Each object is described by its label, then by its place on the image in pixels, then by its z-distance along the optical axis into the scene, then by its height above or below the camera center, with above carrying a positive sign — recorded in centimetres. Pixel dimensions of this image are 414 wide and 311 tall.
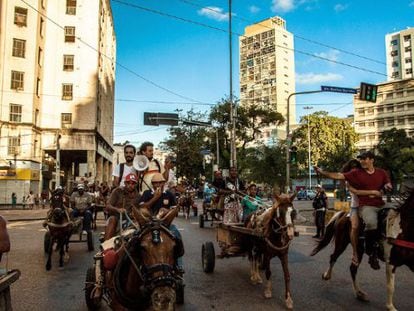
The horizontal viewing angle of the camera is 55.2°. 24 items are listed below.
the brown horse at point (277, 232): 641 -91
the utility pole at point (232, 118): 2492 +372
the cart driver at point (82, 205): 1195 -86
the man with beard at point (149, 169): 638 +14
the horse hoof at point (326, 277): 738 -186
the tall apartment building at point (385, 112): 7619 +1311
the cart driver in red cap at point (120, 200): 554 -32
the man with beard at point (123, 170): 652 +12
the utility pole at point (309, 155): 6450 +367
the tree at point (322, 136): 6819 +728
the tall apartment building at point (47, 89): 3800 +920
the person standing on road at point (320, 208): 1585 -126
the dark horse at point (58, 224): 937 -112
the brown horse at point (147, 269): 302 -76
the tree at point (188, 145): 5766 +483
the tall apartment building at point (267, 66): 11281 +3323
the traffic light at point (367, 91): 2008 +438
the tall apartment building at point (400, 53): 11419 +3681
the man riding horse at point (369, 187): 643 -16
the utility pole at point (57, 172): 3326 +44
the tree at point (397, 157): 3928 +204
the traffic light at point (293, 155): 2206 +125
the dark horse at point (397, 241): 563 -93
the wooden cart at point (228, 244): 781 -135
